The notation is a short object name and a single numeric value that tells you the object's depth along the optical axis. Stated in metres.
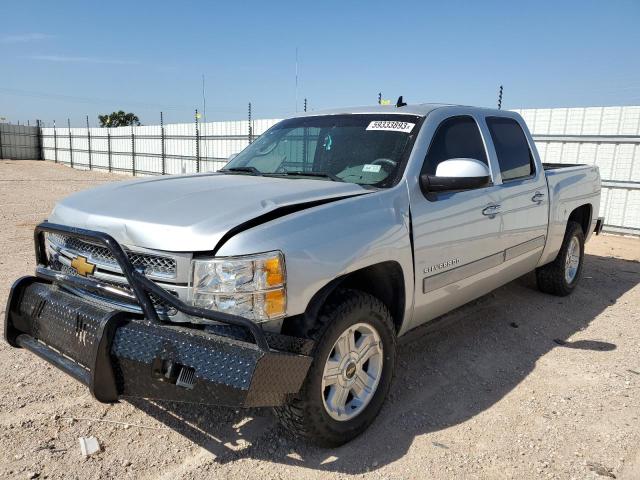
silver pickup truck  2.28
